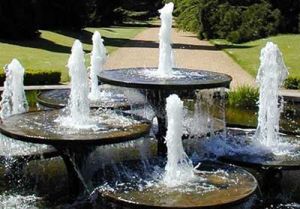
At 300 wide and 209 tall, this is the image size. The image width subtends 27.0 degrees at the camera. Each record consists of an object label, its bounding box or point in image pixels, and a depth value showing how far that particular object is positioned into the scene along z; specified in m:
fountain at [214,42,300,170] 9.11
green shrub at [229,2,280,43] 35.84
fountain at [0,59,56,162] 9.12
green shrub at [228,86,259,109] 15.14
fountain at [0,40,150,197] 7.66
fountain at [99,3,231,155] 8.88
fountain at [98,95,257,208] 6.65
